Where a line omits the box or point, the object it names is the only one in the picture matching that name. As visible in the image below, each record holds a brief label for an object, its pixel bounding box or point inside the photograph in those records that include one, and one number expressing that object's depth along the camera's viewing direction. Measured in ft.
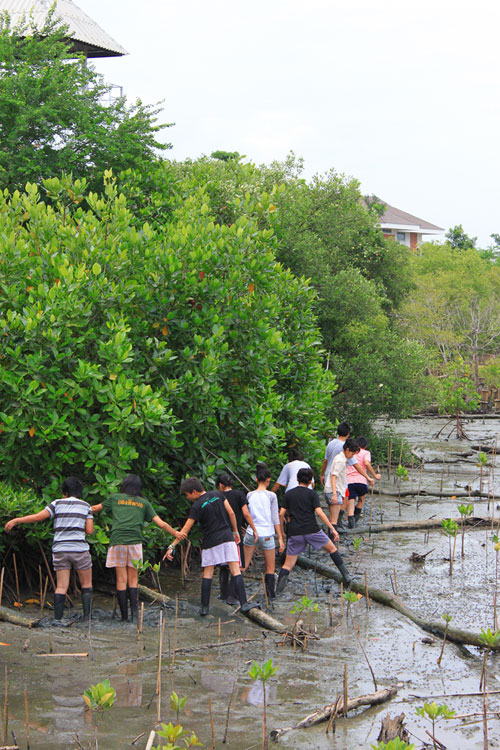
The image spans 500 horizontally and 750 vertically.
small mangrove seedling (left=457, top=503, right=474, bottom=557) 74.49
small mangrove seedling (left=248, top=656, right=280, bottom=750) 36.87
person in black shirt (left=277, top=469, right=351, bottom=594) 65.10
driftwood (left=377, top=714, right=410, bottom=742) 37.60
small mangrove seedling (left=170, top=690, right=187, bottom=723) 34.69
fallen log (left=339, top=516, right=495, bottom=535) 93.30
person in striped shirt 56.75
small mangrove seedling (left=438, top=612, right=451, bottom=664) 49.76
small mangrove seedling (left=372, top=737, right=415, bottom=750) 29.04
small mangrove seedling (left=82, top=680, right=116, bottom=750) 32.86
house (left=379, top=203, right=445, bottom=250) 529.45
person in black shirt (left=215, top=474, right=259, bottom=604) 63.05
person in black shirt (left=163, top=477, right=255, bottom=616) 60.08
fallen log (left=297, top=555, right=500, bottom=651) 53.52
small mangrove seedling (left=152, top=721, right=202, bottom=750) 31.17
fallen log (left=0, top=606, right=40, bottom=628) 54.39
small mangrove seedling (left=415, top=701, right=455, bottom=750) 35.06
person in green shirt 57.57
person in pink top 91.15
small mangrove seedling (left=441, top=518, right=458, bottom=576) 71.67
